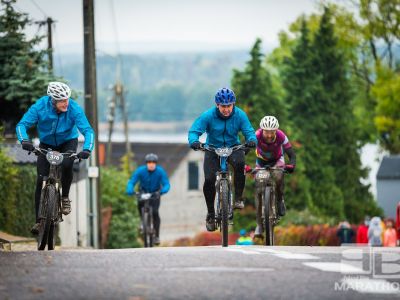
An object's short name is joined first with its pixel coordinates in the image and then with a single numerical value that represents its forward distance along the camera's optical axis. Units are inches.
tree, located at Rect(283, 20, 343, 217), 2672.2
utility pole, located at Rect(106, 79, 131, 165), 3058.3
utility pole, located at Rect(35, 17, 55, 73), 1979.3
